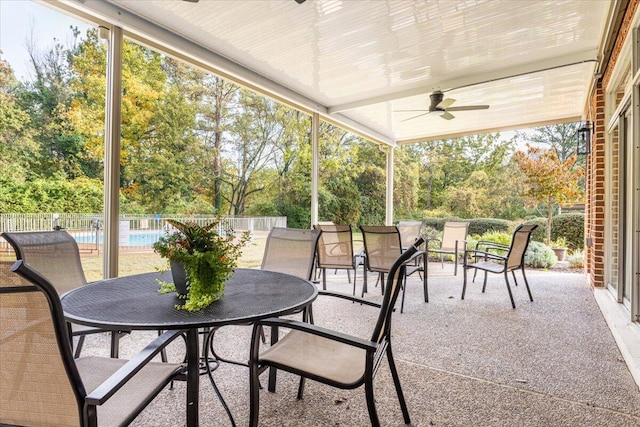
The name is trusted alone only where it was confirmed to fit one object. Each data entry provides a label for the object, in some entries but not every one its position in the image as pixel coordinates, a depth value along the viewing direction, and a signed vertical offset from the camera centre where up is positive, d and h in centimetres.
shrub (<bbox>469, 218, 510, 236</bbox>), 1042 -39
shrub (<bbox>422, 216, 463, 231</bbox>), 1120 -32
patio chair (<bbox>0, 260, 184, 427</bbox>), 96 -44
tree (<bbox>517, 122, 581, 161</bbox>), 1316 +296
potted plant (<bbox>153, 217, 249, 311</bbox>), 163 -23
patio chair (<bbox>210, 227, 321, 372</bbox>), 278 -33
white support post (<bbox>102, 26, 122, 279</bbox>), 329 +51
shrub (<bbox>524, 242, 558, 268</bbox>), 746 -96
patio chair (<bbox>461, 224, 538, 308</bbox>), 420 -56
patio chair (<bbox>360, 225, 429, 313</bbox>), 421 -44
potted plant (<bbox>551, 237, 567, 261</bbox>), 840 -86
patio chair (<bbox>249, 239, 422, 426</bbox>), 147 -70
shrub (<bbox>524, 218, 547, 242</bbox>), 960 -51
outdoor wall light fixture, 531 +116
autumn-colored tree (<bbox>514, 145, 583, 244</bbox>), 849 +88
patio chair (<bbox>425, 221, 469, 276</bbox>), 636 -43
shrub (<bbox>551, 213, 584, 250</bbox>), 906 -43
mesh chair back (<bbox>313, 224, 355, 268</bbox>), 473 -52
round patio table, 138 -44
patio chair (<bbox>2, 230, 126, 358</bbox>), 198 -29
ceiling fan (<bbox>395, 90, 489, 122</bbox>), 536 +170
